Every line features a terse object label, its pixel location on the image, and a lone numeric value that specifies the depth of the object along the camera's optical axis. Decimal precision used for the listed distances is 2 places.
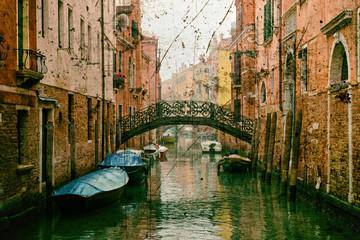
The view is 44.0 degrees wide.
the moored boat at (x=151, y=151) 24.14
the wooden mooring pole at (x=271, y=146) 14.25
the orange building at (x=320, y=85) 8.32
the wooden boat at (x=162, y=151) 26.33
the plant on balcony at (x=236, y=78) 26.14
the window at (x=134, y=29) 23.98
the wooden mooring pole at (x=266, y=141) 15.41
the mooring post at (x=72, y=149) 12.26
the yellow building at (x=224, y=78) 34.16
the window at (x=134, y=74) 25.59
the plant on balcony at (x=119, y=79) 18.83
